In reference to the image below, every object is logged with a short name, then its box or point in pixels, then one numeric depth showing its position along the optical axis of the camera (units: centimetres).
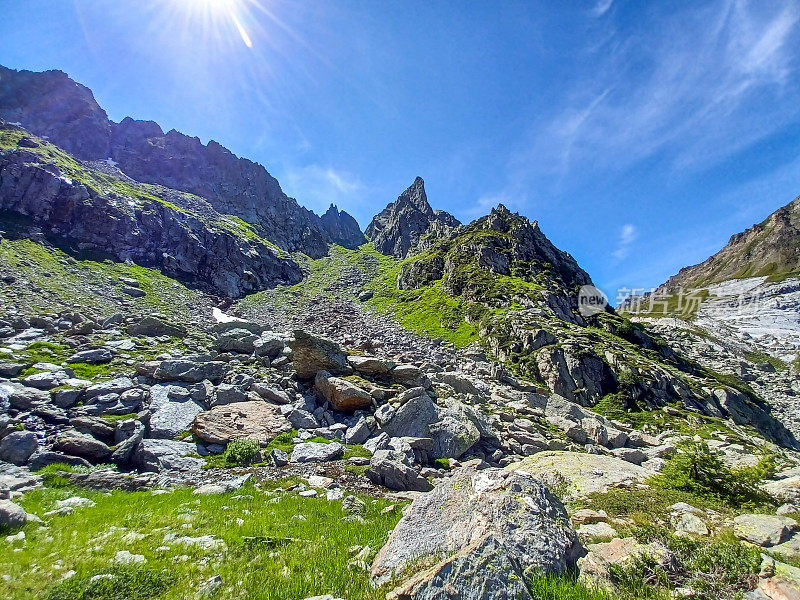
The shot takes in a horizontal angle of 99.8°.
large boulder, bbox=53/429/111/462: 1420
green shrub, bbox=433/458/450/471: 1836
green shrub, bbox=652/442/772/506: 1189
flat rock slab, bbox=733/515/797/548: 755
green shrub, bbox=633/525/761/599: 573
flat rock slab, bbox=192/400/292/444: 1811
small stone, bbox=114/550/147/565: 699
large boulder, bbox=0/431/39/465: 1292
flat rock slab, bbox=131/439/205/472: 1509
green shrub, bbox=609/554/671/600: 584
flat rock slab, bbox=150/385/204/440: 1783
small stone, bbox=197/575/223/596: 601
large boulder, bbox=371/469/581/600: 548
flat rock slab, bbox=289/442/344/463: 1709
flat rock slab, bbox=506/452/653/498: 1442
